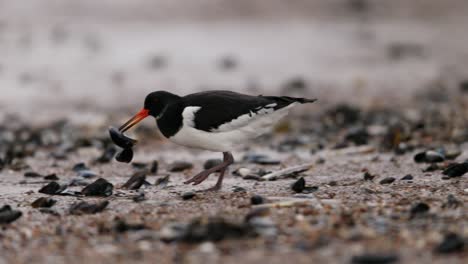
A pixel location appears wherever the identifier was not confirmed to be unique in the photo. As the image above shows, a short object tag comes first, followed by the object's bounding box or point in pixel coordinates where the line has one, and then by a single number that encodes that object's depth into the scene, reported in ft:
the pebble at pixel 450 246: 24.80
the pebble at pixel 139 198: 37.47
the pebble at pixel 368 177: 44.47
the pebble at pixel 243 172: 48.91
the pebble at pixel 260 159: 55.77
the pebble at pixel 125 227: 29.19
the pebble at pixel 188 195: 38.04
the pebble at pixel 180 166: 53.88
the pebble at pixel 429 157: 50.08
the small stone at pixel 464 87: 98.32
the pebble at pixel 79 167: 54.15
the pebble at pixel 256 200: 34.47
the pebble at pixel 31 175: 51.13
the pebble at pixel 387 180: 42.07
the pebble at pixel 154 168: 52.70
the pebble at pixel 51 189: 40.83
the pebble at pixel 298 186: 39.37
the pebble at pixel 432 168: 46.91
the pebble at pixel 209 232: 26.91
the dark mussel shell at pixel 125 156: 44.60
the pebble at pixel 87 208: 33.98
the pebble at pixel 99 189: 39.93
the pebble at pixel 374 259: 23.65
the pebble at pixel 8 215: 31.78
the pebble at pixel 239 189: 40.84
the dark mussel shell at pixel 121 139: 44.32
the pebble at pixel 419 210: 30.12
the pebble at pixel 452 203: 32.60
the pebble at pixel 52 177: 49.21
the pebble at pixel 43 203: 36.04
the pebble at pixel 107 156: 58.65
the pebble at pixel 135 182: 42.98
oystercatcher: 41.57
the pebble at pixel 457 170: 42.52
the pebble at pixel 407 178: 43.22
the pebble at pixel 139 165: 56.54
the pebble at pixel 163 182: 44.24
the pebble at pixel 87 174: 50.11
